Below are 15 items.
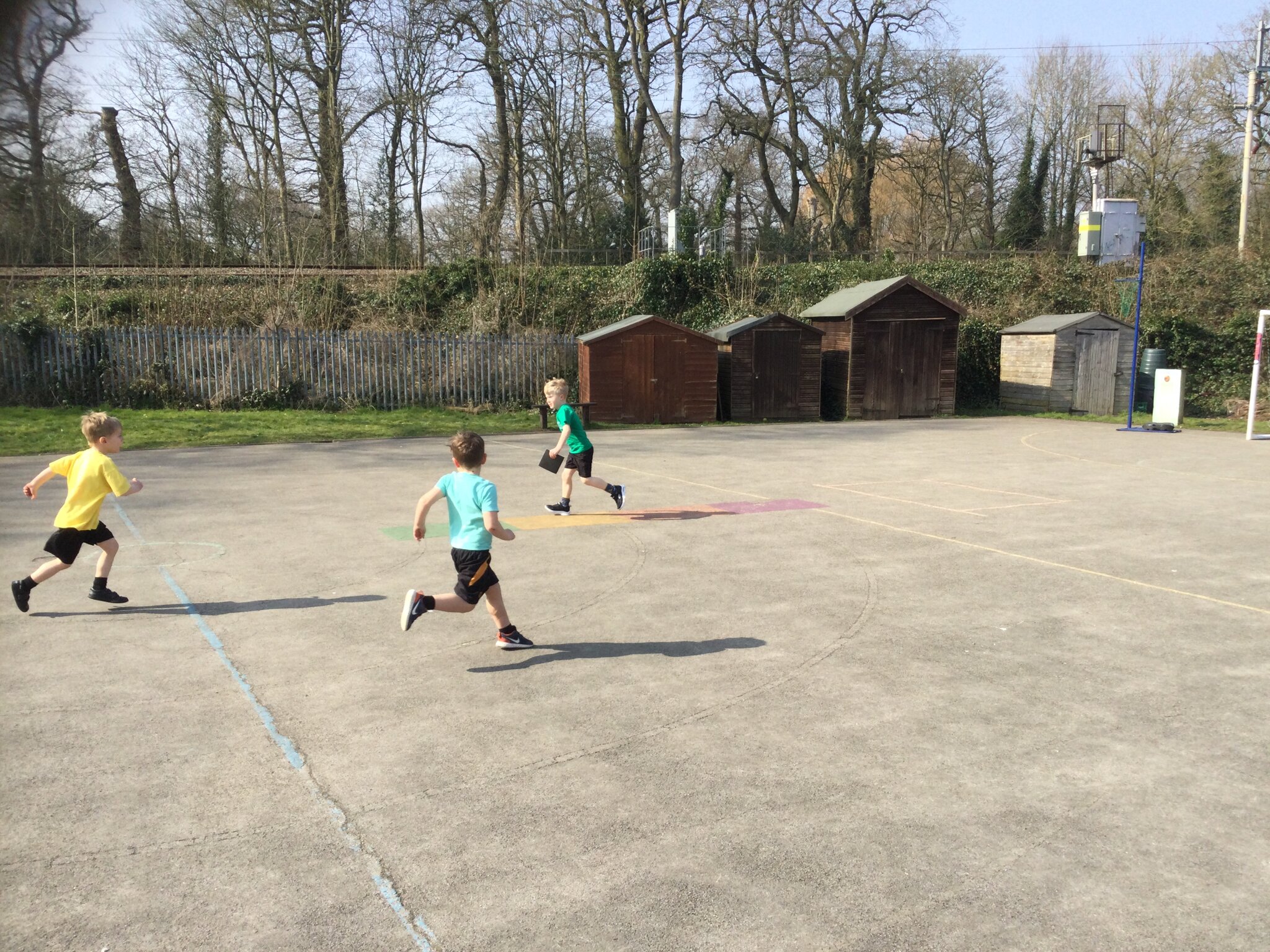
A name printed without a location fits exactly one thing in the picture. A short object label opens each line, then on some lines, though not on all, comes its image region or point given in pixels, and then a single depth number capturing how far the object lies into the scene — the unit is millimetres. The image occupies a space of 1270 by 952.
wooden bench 20891
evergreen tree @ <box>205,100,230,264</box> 30328
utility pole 31831
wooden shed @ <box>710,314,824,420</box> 23578
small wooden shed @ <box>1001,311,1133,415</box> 24984
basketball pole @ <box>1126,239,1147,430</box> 20688
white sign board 21000
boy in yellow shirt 6508
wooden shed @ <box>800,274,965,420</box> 24078
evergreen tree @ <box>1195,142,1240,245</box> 38031
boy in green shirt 10461
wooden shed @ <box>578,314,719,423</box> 22312
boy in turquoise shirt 5648
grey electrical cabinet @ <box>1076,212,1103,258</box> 32969
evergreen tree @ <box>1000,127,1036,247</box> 46062
